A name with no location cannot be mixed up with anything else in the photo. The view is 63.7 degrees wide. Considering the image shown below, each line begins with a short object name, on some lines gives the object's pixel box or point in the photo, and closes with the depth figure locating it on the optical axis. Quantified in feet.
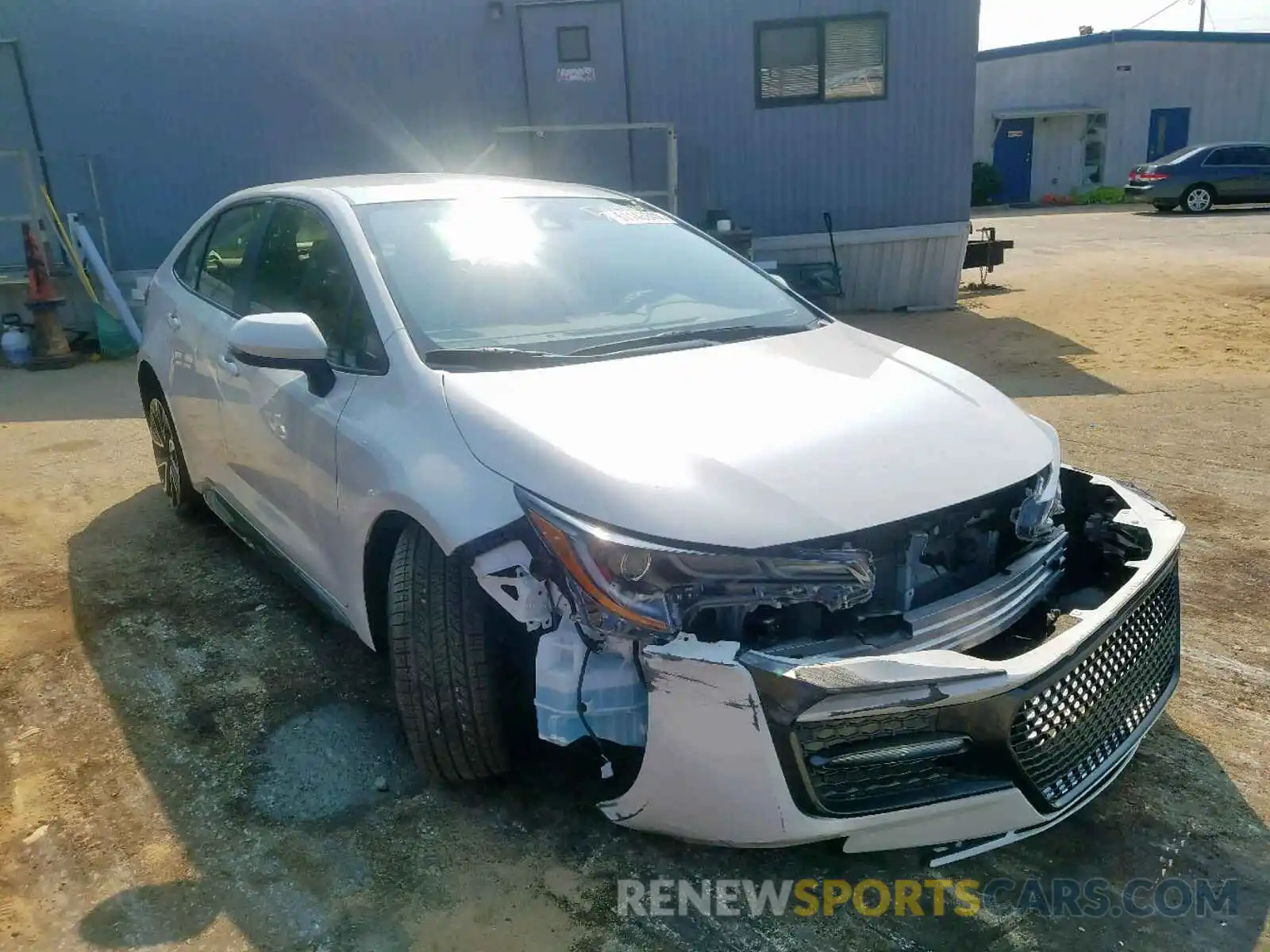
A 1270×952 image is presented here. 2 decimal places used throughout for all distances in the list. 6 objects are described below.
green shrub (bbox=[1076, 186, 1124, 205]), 90.07
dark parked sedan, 70.95
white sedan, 6.81
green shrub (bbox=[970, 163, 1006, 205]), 94.17
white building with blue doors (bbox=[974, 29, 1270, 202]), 93.61
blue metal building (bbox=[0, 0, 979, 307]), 32.71
